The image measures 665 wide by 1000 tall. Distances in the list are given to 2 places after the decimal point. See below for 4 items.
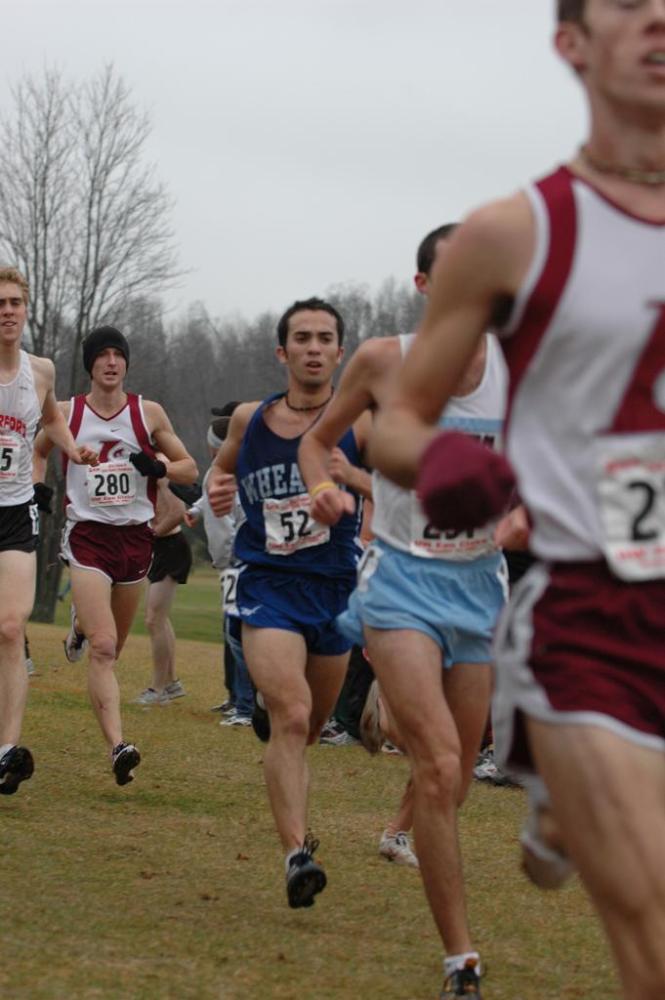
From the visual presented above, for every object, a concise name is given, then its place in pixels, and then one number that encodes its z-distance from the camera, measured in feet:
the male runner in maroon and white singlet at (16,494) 58.08
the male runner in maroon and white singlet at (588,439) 20.95
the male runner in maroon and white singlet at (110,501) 64.28
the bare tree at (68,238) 226.17
